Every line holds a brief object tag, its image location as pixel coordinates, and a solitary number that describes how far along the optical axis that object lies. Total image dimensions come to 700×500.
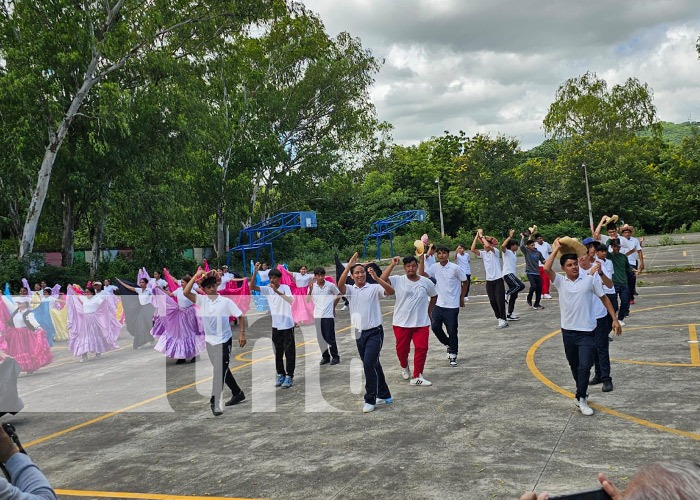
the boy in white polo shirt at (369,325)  8.66
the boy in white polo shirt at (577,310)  7.79
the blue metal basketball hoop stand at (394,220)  50.58
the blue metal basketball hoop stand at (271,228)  38.41
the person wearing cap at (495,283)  14.70
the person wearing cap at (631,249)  14.78
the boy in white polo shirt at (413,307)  9.48
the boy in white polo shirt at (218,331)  9.43
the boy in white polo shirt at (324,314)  12.18
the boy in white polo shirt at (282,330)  10.50
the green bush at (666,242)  44.66
